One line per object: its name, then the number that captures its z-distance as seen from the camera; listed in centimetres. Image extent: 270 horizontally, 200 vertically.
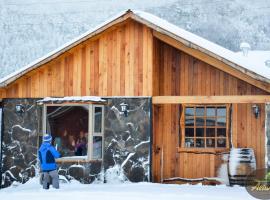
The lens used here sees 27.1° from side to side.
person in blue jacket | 1356
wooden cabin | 1523
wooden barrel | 1450
